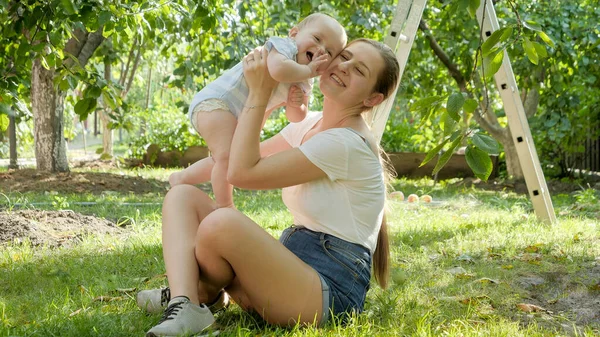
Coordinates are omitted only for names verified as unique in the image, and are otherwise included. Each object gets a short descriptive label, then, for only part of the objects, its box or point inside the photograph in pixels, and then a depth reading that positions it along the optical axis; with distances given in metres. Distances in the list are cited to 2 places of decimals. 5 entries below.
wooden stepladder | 4.09
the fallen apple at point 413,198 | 6.79
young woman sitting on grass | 2.25
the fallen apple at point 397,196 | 6.65
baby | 2.69
